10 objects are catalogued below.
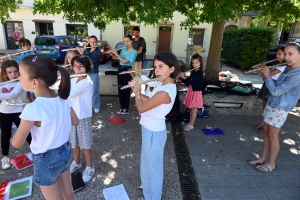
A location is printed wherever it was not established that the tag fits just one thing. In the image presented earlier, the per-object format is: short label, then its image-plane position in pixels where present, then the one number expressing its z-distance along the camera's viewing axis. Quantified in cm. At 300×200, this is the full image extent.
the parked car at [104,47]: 1180
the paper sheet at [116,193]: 245
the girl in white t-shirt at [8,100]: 267
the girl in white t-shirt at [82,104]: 243
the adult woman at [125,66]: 453
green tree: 340
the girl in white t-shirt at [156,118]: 193
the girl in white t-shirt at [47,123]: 148
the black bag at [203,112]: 476
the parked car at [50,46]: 1102
